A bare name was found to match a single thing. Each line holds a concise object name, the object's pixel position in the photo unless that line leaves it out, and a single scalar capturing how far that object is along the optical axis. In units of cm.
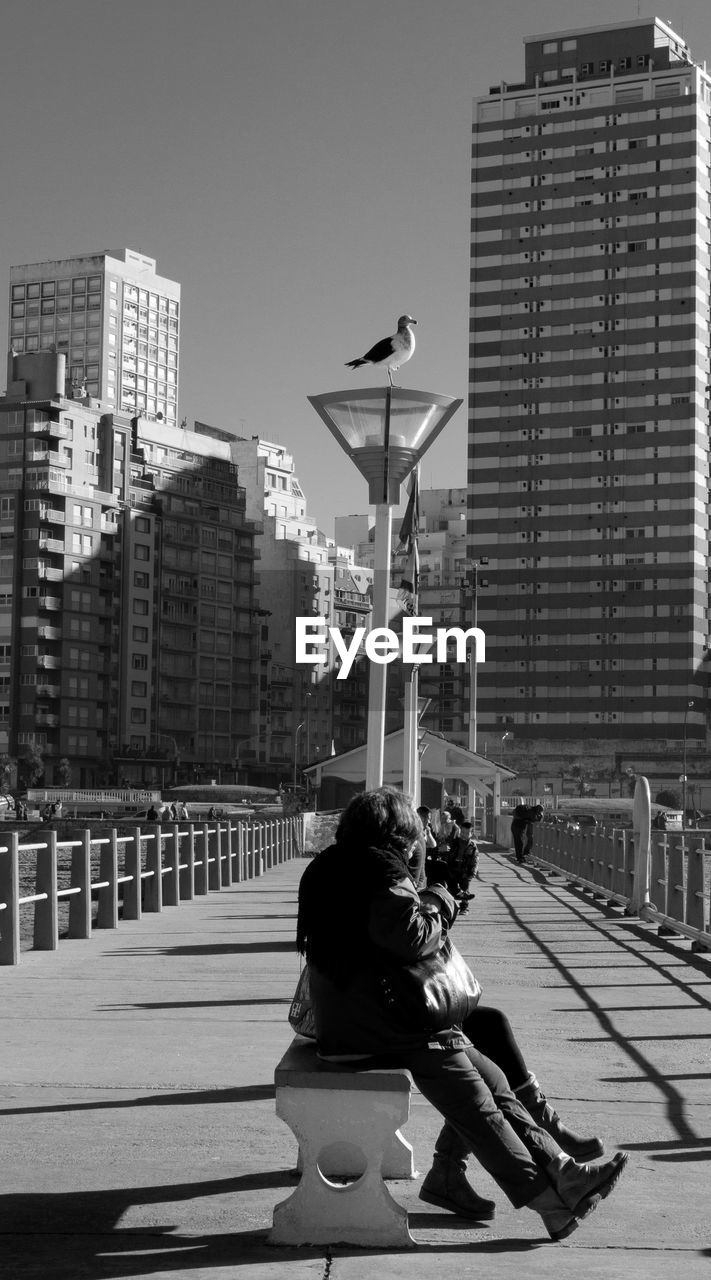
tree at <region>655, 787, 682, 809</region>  14062
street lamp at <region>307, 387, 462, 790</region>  1427
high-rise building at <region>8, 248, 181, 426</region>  18700
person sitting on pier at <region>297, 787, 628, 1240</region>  550
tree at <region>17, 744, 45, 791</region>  12444
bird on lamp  1491
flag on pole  2431
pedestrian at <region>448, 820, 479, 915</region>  1538
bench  532
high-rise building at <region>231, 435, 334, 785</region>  16050
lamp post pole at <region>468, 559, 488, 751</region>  7194
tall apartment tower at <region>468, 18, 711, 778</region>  14325
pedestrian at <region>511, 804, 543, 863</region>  4278
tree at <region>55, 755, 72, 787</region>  12719
